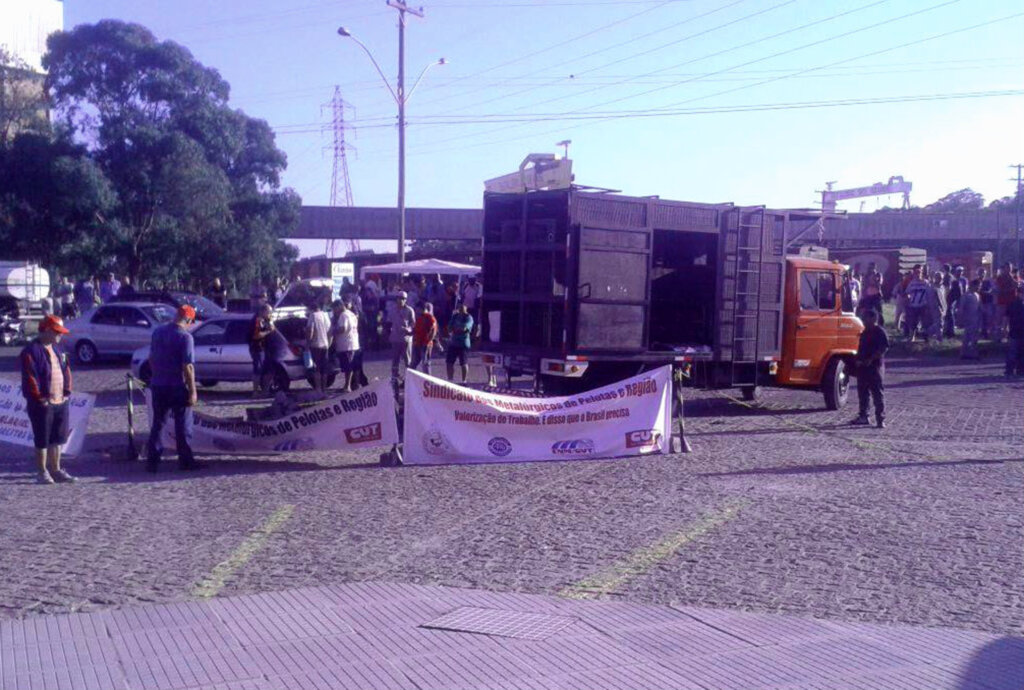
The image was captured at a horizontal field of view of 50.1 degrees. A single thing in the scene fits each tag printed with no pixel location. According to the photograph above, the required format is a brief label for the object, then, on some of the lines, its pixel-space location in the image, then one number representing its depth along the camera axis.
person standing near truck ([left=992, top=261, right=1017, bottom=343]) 26.58
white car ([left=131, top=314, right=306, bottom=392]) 19.84
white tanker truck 36.84
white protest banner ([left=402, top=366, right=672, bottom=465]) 12.57
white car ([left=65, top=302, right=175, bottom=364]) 24.67
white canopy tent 33.75
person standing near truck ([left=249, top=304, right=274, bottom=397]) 17.97
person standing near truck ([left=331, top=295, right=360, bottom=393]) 18.94
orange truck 15.19
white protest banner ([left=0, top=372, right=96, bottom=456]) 12.41
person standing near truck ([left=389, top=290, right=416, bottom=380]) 20.30
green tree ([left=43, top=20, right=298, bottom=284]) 36.94
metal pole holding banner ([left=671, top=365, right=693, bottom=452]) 13.66
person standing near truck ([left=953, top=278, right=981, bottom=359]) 26.14
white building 62.94
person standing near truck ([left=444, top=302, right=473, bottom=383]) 20.47
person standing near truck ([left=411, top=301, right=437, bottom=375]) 20.95
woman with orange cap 11.07
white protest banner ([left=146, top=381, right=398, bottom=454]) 12.57
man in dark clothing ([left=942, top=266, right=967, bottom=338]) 29.42
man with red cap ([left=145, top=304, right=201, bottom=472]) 12.12
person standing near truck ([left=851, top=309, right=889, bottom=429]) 16.19
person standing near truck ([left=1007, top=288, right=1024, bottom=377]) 22.89
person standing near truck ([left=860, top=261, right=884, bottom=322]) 24.20
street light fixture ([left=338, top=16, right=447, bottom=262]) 35.75
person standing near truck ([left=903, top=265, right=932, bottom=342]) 29.66
